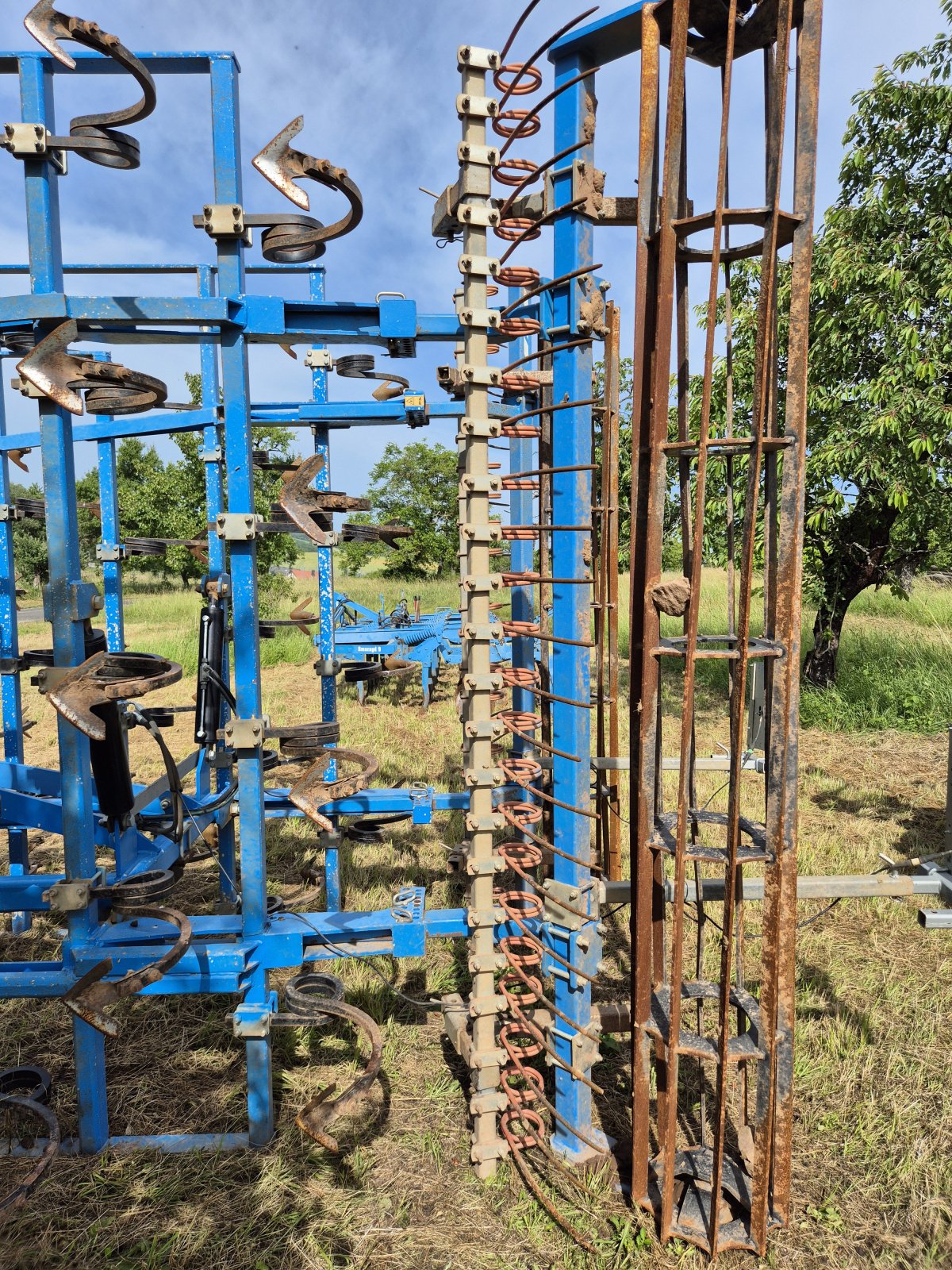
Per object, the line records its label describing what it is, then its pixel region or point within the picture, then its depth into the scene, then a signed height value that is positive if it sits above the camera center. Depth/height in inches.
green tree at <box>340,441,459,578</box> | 1160.2 +78.0
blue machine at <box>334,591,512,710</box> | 433.7 -48.6
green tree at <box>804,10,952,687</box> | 293.4 +89.3
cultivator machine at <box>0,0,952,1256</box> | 104.6 -16.8
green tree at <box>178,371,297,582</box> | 558.6 +47.2
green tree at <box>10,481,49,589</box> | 1135.4 +6.0
